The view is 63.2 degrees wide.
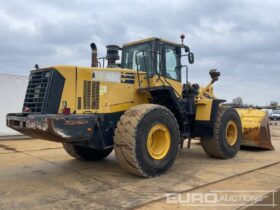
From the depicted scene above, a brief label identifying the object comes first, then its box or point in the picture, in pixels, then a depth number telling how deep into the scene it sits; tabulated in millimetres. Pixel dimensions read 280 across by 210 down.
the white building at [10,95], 10294
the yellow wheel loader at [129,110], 4171
